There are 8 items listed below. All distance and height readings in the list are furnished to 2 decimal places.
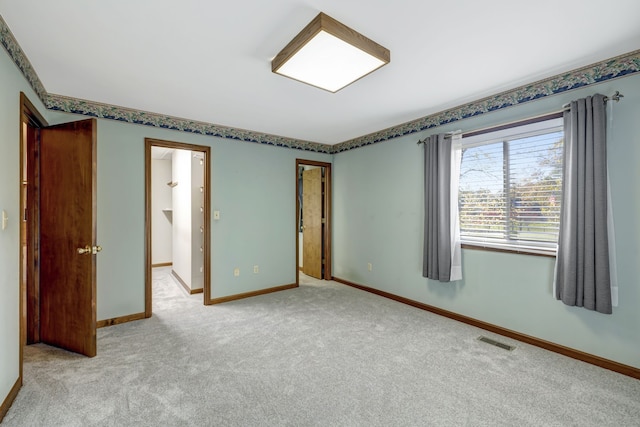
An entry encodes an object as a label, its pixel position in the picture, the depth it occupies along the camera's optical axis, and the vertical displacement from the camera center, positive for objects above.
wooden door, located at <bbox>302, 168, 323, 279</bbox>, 5.27 -0.19
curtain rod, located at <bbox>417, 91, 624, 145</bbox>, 2.24 +0.86
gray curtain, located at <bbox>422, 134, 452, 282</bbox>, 3.31 +0.04
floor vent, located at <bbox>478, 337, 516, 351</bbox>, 2.64 -1.23
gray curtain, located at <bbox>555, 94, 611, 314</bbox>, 2.25 +0.00
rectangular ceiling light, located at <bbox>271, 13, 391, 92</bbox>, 1.77 +1.08
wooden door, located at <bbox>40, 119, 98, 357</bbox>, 2.47 -0.21
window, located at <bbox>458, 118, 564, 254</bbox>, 2.65 +0.25
